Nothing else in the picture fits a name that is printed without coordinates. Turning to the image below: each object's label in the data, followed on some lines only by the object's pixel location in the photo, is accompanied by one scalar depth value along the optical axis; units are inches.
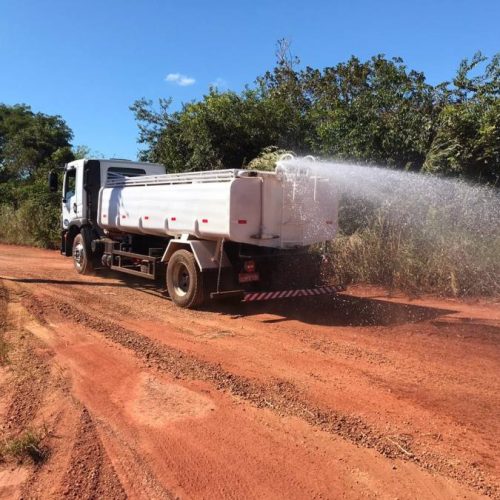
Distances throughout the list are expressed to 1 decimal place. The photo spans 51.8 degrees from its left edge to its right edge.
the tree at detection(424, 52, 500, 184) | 415.2
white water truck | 312.2
